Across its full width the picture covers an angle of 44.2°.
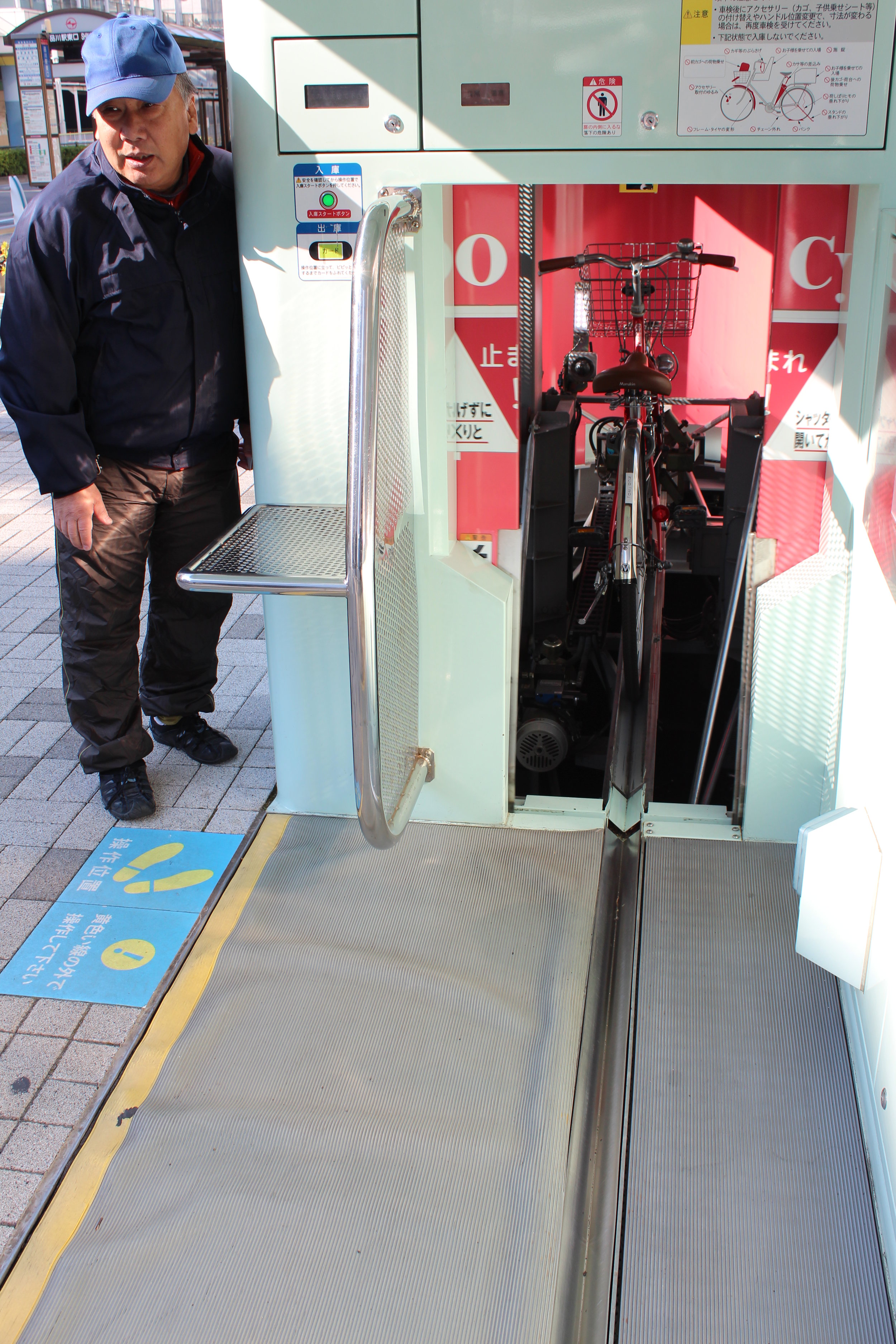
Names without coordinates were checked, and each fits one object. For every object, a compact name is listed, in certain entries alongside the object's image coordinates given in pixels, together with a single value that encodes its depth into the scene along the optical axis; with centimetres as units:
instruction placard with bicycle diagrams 232
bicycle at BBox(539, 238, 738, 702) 346
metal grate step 233
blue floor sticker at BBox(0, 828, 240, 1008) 268
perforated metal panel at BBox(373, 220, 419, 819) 241
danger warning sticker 240
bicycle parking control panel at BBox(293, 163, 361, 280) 259
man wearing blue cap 267
